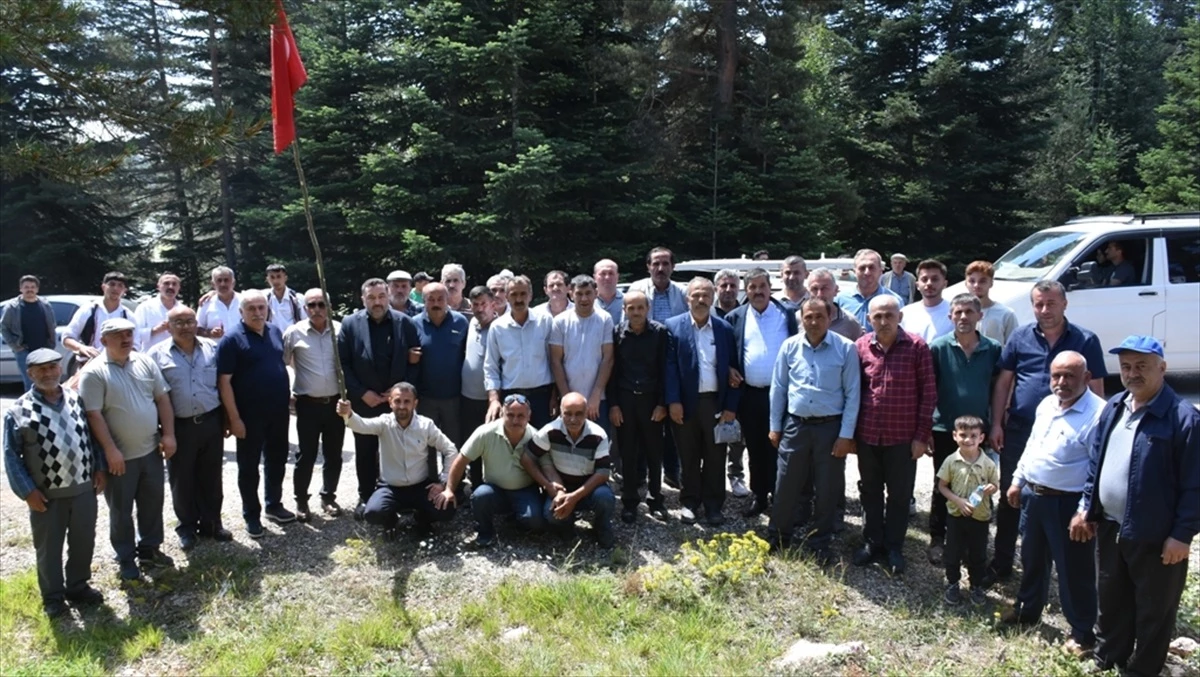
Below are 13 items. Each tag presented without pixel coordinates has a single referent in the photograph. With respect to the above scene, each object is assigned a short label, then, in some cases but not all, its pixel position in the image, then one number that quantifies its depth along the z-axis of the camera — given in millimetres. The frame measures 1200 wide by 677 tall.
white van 9016
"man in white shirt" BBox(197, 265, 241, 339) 7543
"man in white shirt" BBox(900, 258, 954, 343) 5750
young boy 4953
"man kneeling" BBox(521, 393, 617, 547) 5738
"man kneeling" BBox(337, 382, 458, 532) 5840
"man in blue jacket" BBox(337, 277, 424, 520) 6207
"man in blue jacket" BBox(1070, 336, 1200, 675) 3795
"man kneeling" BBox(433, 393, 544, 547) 5820
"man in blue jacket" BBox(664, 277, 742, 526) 5980
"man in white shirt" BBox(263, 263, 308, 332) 8328
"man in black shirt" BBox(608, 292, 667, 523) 6000
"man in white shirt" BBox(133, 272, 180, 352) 7387
